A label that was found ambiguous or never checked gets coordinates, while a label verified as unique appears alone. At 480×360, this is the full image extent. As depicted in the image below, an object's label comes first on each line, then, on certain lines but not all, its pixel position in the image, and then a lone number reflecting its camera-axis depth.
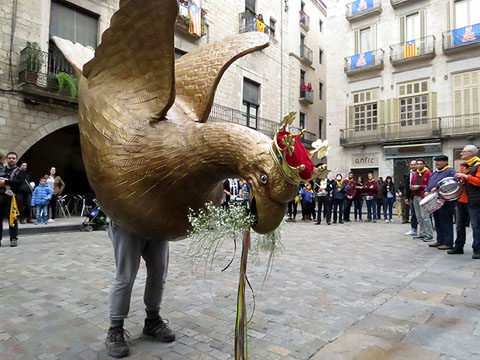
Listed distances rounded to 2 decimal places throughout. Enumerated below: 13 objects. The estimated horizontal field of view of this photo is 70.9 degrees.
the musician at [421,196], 7.31
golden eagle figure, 1.49
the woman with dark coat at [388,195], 11.69
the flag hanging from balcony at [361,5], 20.39
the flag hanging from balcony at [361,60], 20.14
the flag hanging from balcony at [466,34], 16.94
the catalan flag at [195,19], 14.57
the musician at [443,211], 6.14
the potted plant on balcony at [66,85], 10.88
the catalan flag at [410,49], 18.72
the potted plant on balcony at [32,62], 10.27
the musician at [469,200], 5.26
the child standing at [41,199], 9.26
